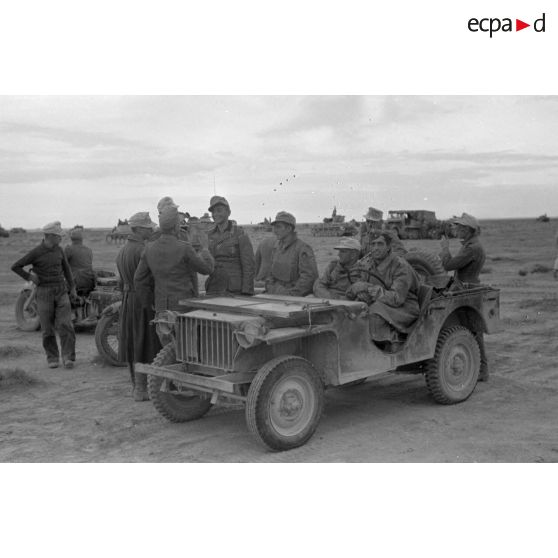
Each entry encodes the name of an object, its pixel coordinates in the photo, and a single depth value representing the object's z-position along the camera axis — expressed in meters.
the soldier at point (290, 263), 7.07
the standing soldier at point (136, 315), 7.08
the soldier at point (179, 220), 6.83
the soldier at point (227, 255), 7.47
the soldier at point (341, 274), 6.70
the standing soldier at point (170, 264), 6.67
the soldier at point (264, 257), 8.20
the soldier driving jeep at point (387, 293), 6.23
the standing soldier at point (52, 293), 8.90
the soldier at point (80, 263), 10.88
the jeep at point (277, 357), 5.33
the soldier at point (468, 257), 7.84
